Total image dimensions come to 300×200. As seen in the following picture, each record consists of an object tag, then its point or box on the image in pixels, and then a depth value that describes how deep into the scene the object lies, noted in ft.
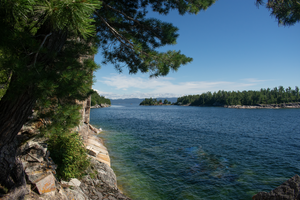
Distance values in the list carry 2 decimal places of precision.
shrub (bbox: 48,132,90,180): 20.99
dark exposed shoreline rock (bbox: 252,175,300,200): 22.08
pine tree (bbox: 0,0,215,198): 8.02
